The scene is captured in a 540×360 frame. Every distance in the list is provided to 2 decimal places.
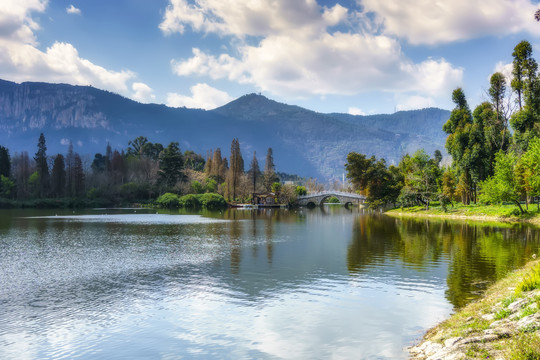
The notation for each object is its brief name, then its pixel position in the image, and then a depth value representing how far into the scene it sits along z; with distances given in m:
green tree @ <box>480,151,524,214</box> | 54.31
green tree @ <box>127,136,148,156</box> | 184.12
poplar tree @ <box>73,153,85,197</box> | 122.54
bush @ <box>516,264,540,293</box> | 14.80
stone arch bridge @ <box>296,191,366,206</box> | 137.10
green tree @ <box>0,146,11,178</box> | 121.50
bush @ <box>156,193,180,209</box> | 119.47
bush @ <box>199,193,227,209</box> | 119.03
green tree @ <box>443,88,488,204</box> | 68.19
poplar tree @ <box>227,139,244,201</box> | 137.00
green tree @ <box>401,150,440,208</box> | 82.31
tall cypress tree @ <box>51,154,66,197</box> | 119.75
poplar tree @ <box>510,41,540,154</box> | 61.34
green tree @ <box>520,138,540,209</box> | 50.06
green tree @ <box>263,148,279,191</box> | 155.12
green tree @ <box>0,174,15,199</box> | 113.81
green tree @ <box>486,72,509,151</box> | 68.00
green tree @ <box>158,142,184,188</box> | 134.38
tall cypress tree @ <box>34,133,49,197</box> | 120.88
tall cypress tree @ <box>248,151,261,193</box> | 151.12
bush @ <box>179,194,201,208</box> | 118.38
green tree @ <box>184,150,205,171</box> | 176.61
